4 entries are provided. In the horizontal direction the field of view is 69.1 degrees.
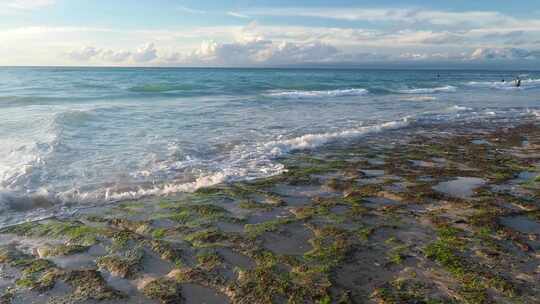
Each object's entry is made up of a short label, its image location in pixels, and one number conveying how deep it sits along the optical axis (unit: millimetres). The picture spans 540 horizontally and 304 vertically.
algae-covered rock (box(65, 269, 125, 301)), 5238
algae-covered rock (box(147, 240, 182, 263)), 6277
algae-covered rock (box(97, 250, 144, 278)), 5840
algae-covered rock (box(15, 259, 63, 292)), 5477
